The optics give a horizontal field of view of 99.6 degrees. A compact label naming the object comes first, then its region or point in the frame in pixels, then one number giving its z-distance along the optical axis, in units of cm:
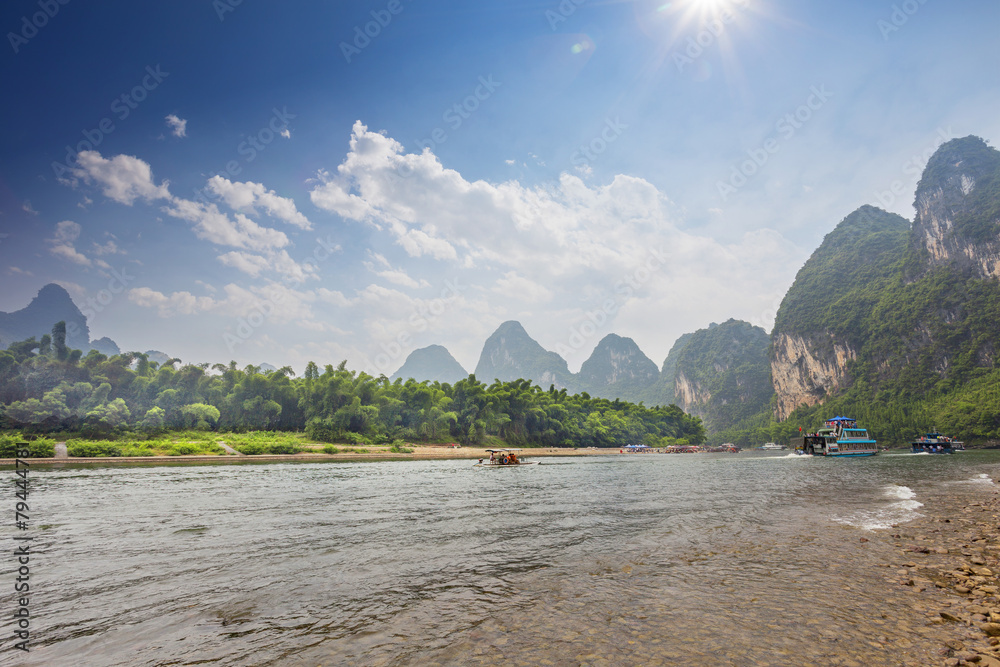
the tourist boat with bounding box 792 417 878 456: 7438
